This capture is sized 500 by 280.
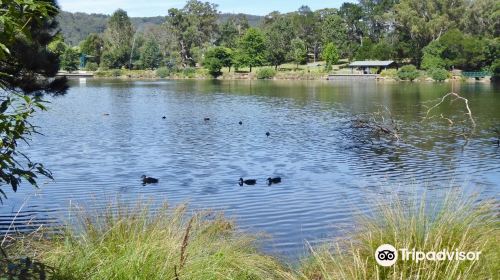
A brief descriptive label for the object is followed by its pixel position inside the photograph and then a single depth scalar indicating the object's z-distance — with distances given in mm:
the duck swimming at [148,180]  14648
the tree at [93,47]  111250
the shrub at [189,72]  94562
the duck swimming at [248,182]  14477
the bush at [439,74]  73562
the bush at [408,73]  76231
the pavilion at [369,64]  83250
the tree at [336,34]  98312
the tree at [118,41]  104562
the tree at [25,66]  3096
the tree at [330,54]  91419
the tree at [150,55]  104250
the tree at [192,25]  116500
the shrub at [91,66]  105375
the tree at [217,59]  92375
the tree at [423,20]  88250
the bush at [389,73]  80438
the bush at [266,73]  86562
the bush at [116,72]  99438
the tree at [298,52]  93881
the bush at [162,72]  97938
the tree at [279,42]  96625
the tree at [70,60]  98812
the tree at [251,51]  94188
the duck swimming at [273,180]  14703
